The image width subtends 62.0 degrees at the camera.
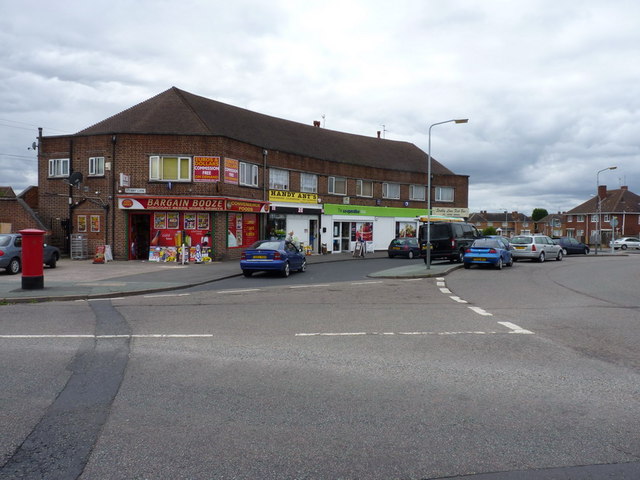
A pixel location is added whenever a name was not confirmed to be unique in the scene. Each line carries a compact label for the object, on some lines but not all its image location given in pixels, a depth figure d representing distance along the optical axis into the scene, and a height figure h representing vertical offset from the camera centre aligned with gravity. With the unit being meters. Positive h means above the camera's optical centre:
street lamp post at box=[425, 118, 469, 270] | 22.27 +0.10
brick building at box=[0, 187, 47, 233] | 28.05 +0.59
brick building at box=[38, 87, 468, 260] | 26.78 +2.53
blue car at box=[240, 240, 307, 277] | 19.75 -1.09
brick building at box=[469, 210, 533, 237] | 138.81 +2.19
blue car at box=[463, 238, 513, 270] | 23.50 -1.03
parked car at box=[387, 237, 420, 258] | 33.69 -1.16
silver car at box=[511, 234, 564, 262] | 30.67 -1.02
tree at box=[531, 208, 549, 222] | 149.32 +4.83
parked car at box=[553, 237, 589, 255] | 43.69 -1.28
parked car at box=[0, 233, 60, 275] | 18.98 -0.92
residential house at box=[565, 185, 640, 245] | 80.50 +2.57
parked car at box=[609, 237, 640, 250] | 64.12 -1.47
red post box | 13.75 -0.91
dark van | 26.61 -0.56
